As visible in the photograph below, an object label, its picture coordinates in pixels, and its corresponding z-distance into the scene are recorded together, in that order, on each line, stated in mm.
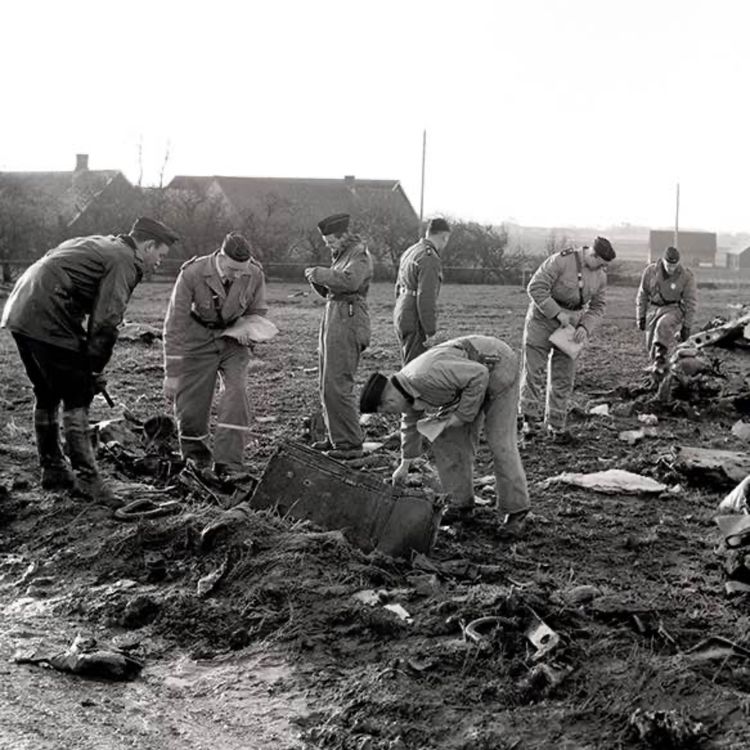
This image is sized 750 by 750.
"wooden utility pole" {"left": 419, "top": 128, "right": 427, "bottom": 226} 40338
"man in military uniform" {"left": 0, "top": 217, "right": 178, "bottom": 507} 6816
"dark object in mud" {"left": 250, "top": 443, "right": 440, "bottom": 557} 6211
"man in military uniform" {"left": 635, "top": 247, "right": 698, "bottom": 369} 13008
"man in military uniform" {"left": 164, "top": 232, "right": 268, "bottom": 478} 7734
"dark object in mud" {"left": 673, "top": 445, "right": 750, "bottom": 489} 8633
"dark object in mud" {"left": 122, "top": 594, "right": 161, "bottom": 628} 5426
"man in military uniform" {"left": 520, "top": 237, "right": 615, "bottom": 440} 9867
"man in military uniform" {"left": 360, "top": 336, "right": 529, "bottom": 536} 6371
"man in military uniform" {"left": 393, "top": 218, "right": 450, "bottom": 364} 9562
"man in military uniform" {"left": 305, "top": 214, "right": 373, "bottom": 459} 8555
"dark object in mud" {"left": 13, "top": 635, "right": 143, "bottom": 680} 4805
